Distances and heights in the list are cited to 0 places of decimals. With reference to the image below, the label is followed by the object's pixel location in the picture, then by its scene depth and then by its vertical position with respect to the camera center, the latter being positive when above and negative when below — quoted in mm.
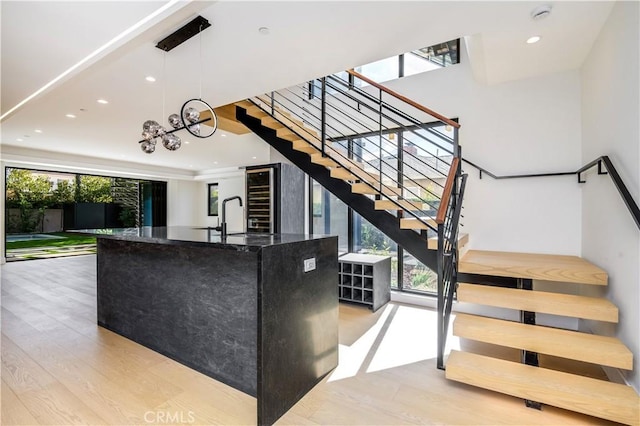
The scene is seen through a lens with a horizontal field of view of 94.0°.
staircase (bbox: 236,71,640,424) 1930 -529
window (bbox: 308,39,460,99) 4133 +2229
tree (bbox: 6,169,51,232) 8695 +476
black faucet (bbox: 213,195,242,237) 2571 -124
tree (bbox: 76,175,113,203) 10305 +780
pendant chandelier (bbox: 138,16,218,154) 2240 +880
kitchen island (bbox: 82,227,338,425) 1933 -746
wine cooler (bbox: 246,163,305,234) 5281 +248
